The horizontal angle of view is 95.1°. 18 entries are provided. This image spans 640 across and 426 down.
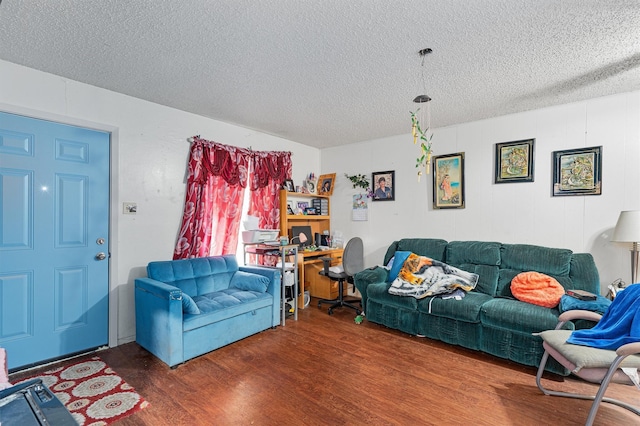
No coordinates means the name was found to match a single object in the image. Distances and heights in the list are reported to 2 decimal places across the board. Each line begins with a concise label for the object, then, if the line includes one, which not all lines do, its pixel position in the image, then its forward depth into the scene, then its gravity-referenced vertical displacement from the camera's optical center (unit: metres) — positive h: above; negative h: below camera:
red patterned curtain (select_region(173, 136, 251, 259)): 3.46 +0.17
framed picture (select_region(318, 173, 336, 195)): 5.16 +0.53
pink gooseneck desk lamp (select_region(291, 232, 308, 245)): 4.55 -0.39
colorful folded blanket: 3.17 -0.74
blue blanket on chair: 1.81 -0.74
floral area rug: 1.94 -1.34
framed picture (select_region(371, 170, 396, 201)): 4.54 +0.44
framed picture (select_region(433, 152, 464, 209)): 3.93 +0.45
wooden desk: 4.35 -0.98
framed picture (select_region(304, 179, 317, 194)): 5.11 +0.48
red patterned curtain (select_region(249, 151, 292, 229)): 4.22 +0.43
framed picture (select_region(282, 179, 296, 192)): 4.56 +0.44
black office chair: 3.87 -0.73
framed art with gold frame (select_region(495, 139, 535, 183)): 3.45 +0.64
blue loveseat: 2.55 -0.91
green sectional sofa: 2.57 -0.89
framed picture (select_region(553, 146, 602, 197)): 3.07 +0.46
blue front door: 2.44 -0.25
